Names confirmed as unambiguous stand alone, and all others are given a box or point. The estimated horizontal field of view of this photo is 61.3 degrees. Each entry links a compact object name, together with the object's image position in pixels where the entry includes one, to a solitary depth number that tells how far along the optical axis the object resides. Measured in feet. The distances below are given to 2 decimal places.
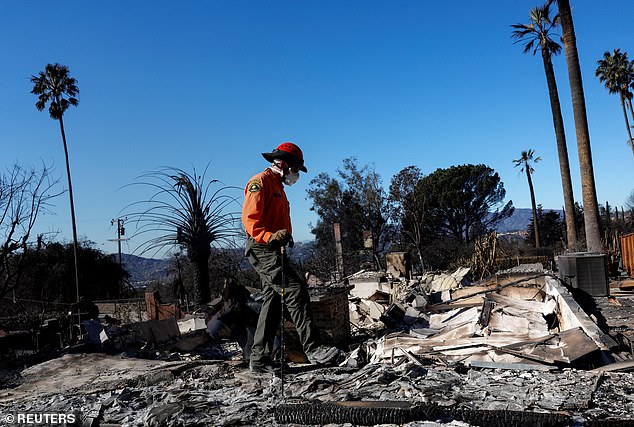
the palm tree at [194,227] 33.42
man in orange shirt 15.15
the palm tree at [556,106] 63.41
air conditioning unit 32.58
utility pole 111.88
